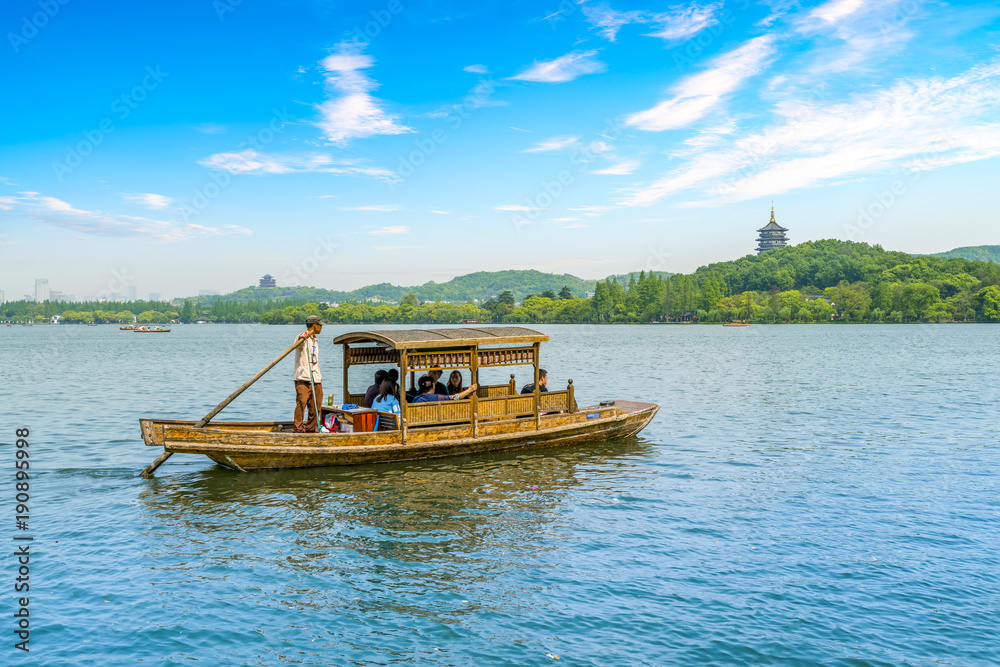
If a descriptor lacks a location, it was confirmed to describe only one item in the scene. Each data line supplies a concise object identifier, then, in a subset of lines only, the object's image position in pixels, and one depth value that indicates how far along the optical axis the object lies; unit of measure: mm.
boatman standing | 16859
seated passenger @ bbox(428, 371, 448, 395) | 19594
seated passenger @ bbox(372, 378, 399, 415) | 18547
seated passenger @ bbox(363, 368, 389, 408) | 18906
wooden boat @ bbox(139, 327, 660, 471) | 16156
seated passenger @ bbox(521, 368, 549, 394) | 20719
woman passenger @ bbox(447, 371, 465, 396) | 19680
